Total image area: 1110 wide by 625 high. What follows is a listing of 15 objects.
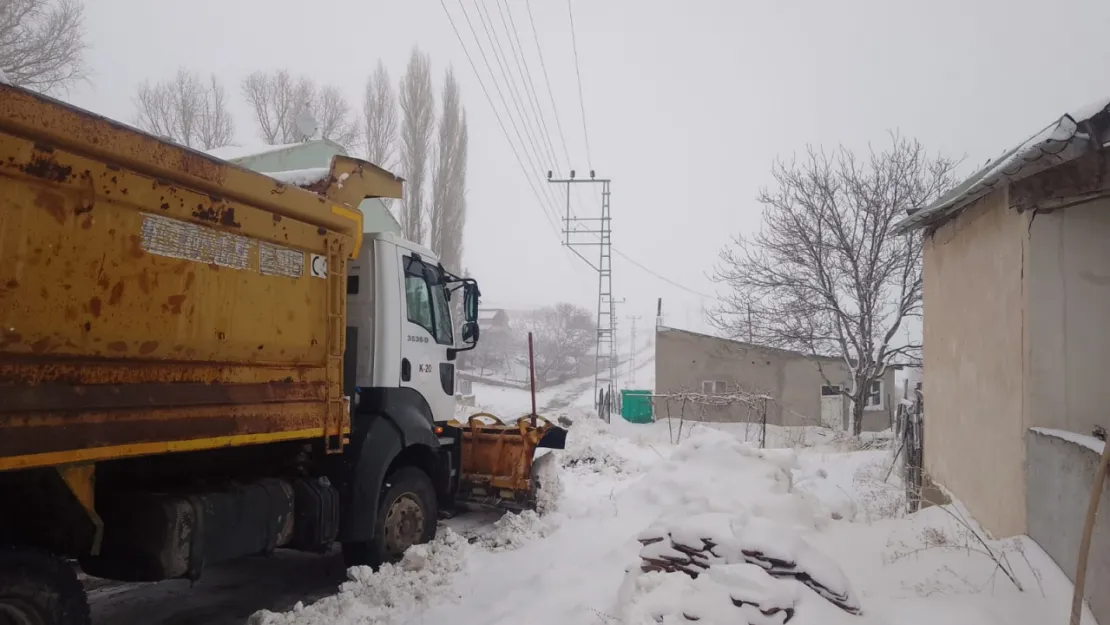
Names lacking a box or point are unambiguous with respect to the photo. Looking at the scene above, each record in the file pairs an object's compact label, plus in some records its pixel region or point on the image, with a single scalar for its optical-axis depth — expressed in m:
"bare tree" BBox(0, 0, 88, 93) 20.88
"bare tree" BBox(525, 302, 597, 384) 61.66
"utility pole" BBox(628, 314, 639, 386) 63.69
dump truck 3.15
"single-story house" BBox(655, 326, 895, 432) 26.31
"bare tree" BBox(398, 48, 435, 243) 31.75
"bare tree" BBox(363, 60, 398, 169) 34.38
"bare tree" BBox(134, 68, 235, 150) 31.53
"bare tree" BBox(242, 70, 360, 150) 34.31
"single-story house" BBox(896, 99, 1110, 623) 3.95
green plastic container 25.81
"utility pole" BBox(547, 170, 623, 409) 27.91
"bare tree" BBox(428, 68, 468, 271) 32.66
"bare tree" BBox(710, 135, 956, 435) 19.08
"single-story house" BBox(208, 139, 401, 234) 13.84
